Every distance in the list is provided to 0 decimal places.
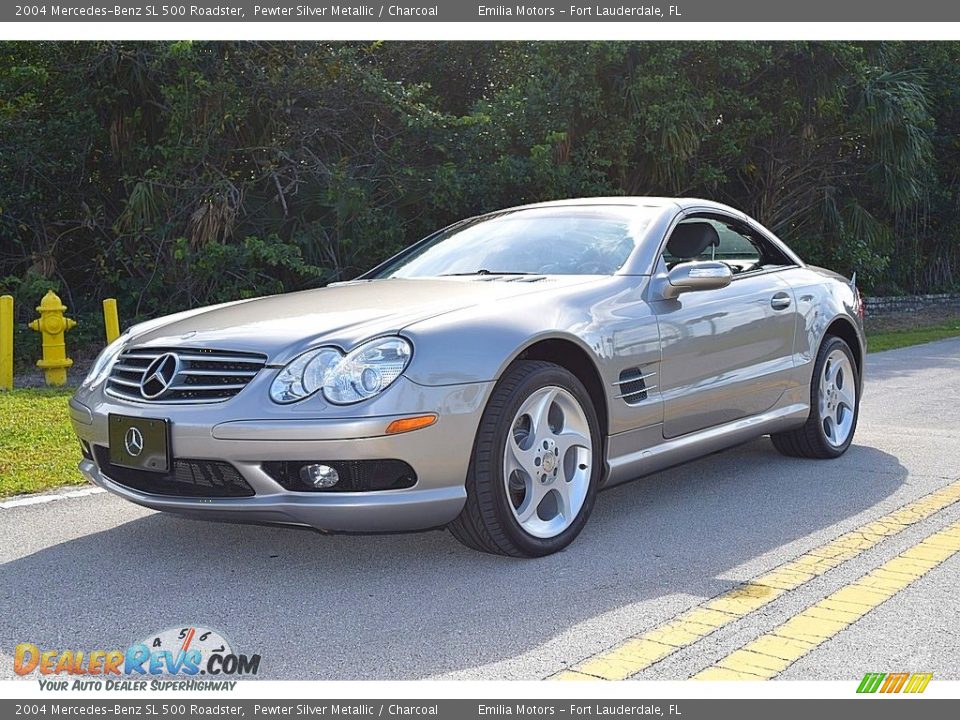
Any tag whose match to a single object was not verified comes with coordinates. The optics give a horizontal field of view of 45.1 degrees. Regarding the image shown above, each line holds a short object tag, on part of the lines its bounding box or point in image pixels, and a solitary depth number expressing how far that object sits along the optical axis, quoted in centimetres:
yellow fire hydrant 1043
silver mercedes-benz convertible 406
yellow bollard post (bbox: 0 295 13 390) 989
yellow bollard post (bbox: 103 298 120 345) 1066
